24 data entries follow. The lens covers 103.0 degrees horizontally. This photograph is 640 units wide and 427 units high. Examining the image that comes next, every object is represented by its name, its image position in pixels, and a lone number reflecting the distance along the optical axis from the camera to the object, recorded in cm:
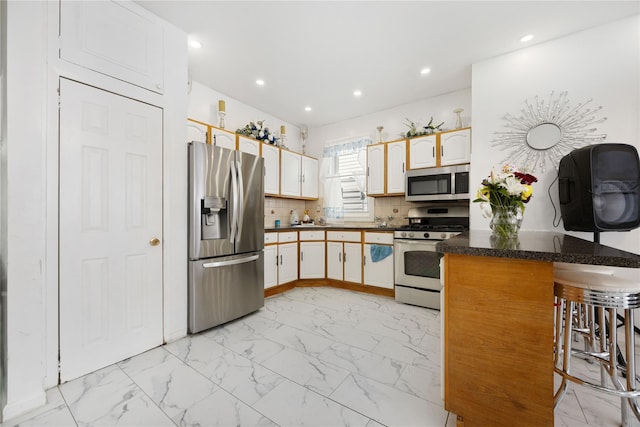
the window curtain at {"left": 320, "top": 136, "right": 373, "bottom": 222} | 444
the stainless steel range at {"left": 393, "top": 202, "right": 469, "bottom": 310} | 297
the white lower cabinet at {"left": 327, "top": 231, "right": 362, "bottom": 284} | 362
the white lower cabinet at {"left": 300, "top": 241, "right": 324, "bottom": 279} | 379
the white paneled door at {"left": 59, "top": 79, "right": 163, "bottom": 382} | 166
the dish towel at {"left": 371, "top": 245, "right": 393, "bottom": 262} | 337
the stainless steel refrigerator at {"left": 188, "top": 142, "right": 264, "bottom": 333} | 228
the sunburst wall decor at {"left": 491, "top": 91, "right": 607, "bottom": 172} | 237
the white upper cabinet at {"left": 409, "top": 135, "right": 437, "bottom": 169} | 331
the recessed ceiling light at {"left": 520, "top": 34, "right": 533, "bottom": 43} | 241
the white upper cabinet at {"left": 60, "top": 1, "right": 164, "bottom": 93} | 167
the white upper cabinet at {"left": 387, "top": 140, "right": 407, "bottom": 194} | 354
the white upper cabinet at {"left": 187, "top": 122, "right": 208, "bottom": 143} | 283
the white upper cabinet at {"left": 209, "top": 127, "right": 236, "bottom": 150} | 305
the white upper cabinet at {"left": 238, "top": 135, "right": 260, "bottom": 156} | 334
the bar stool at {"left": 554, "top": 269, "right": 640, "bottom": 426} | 105
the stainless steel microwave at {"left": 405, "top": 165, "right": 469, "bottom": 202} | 306
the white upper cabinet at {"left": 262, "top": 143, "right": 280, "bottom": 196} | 369
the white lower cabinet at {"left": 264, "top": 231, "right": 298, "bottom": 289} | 333
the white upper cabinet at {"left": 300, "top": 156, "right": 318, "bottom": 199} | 439
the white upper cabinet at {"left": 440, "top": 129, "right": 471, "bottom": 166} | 307
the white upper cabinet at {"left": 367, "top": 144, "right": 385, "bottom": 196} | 373
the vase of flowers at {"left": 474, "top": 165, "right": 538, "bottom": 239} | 150
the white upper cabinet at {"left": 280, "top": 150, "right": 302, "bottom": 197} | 397
